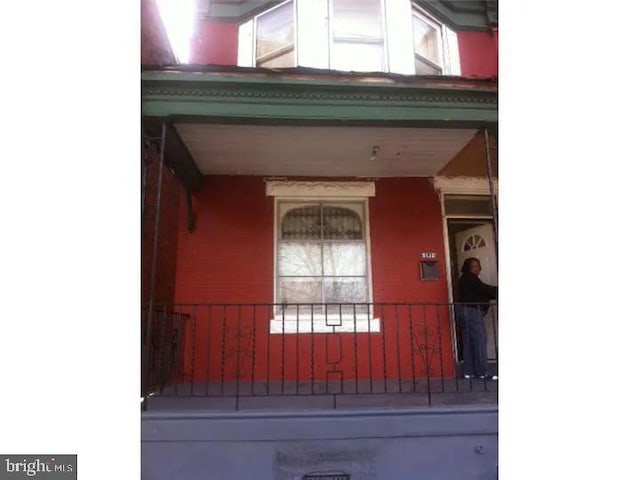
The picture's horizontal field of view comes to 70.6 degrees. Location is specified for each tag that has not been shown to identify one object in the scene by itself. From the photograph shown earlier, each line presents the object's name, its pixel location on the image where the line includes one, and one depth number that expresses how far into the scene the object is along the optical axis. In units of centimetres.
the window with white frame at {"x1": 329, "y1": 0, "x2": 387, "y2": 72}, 592
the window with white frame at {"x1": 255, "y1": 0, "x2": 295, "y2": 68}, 604
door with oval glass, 607
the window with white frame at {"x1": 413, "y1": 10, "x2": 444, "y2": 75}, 625
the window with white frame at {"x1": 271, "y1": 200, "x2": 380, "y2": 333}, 595
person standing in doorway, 536
